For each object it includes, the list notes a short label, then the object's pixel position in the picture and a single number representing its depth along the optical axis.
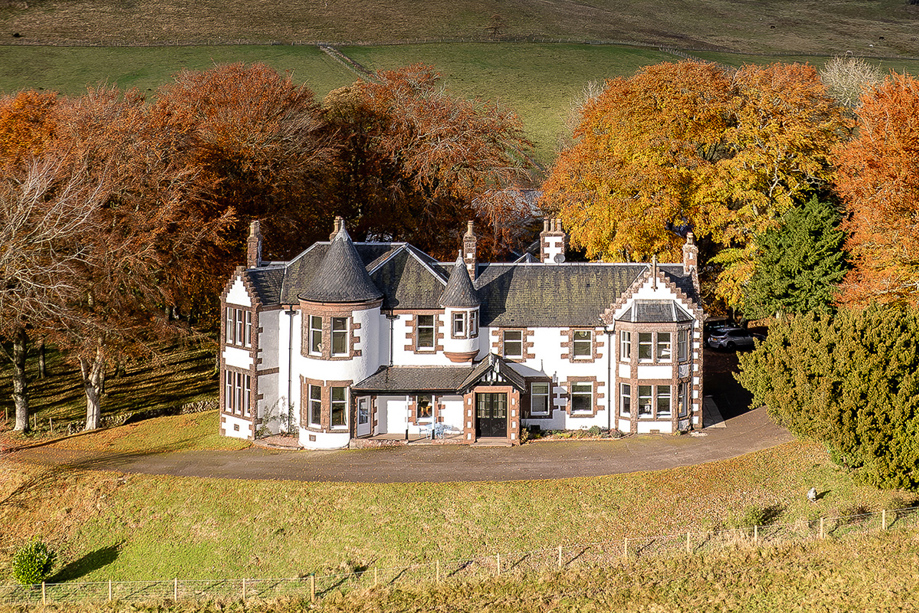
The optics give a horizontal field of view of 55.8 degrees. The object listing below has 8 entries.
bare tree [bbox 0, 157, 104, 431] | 37.25
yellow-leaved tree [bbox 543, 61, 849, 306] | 48.31
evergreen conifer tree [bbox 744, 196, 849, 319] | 46.59
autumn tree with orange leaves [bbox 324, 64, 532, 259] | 53.91
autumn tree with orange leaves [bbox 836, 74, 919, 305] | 40.16
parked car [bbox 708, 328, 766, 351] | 57.66
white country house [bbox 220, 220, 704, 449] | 38.84
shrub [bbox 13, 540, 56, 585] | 29.11
